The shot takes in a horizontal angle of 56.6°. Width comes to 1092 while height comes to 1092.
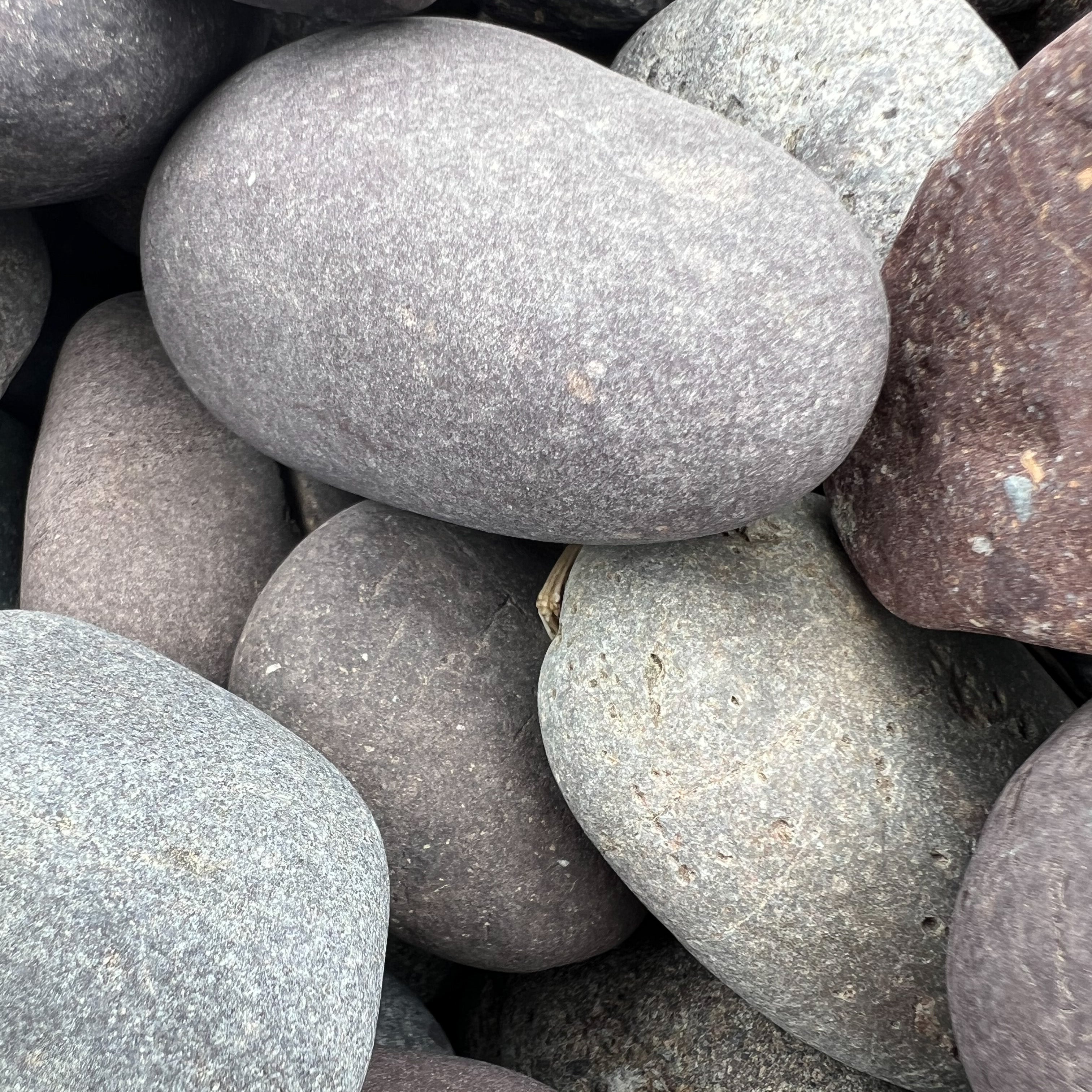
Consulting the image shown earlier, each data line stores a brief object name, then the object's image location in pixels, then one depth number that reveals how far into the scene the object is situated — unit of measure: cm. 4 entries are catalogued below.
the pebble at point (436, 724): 13
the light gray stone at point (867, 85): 13
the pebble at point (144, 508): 14
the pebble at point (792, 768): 11
